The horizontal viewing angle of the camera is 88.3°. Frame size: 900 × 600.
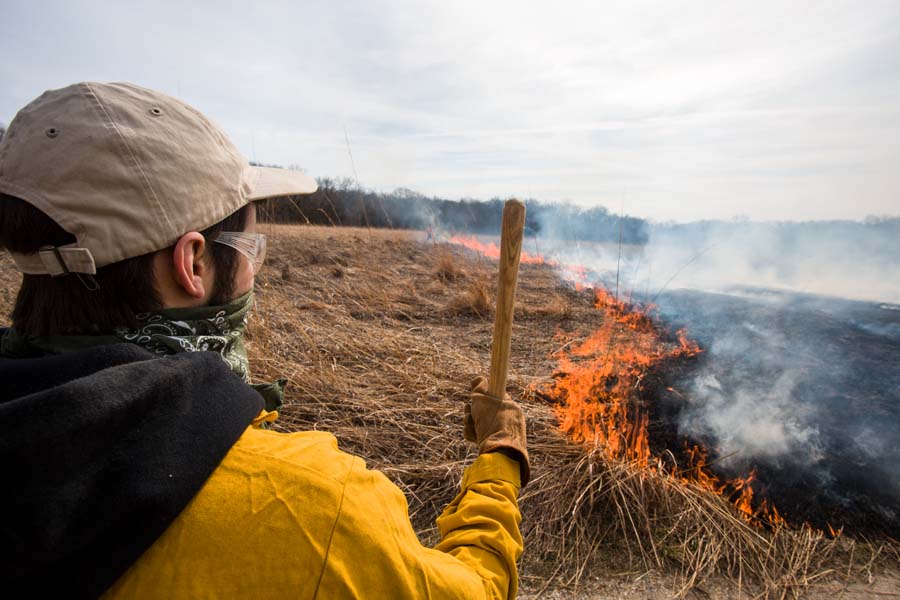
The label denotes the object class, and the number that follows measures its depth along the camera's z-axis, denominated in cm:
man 58
